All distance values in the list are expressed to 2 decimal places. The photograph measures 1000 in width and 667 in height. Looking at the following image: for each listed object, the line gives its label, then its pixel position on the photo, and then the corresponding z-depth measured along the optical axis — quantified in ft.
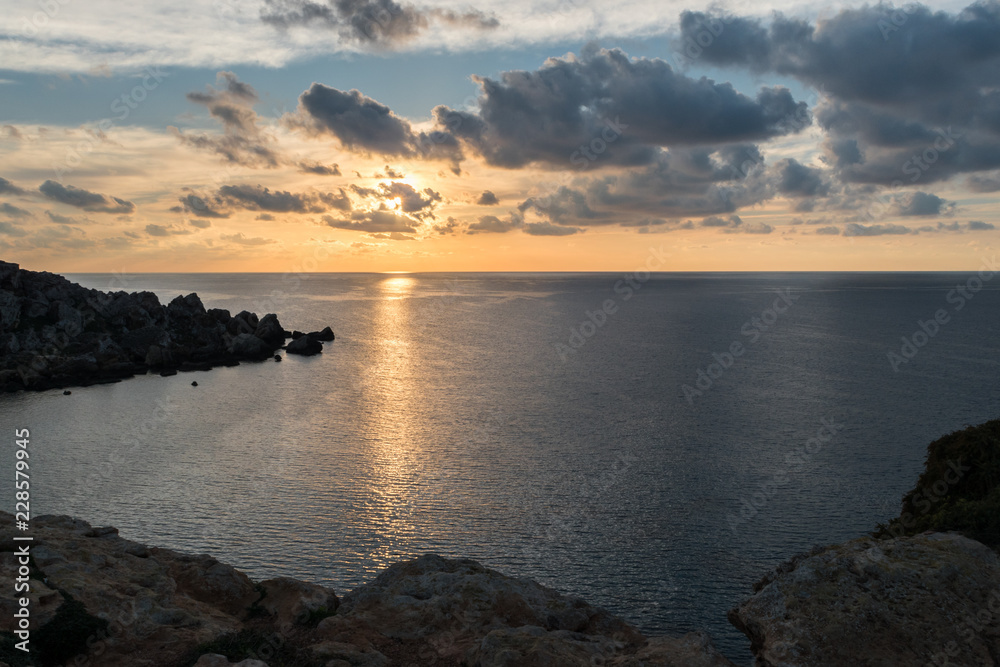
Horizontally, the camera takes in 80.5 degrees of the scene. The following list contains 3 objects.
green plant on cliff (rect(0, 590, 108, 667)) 61.57
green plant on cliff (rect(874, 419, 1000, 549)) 99.35
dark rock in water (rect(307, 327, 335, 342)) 474.29
